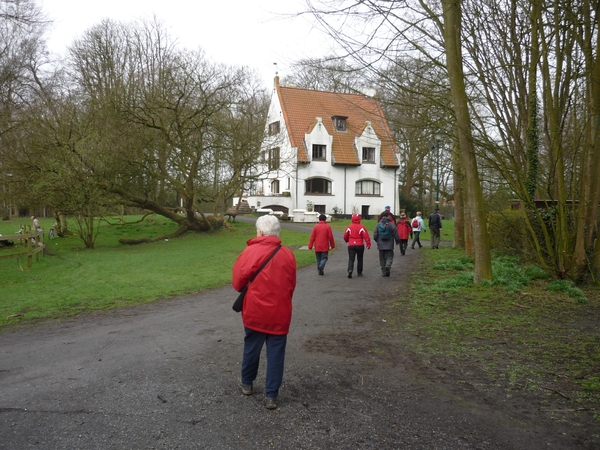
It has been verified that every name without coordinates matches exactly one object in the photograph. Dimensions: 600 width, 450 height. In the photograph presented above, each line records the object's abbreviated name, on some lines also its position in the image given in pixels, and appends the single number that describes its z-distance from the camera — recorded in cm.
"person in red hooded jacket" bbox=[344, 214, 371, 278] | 1274
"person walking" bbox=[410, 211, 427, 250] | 2220
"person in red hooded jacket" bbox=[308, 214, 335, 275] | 1333
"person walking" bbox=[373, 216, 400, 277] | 1289
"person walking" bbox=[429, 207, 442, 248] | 2059
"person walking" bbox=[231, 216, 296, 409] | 455
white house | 4225
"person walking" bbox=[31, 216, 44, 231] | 2313
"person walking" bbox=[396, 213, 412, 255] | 1888
